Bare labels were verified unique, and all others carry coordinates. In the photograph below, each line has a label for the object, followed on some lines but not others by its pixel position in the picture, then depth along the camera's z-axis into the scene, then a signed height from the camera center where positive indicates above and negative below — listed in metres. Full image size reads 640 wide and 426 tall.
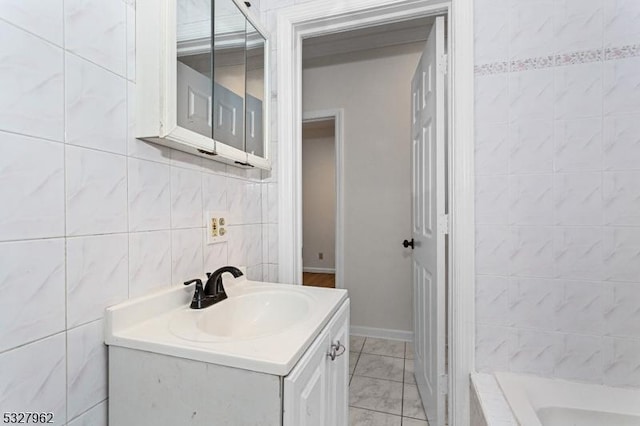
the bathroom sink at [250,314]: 0.91 -0.35
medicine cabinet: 0.85 +0.46
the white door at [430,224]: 1.44 -0.06
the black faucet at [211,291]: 0.95 -0.26
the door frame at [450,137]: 1.30 +0.36
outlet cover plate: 1.15 -0.05
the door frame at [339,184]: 2.71 +0.27
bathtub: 1.09 -0.72
